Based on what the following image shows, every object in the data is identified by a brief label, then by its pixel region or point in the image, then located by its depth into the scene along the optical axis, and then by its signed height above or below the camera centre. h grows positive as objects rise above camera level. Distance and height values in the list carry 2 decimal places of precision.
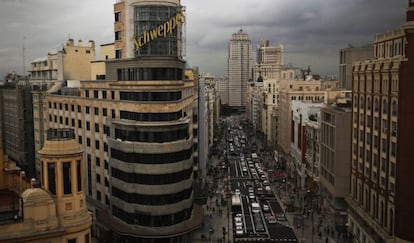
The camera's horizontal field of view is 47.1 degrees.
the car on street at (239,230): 76.44 -23.94
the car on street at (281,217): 86.26 -24.65
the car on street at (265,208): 92.42 -24.51
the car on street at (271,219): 83.96 -24.45
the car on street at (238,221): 80.97 -23.85
